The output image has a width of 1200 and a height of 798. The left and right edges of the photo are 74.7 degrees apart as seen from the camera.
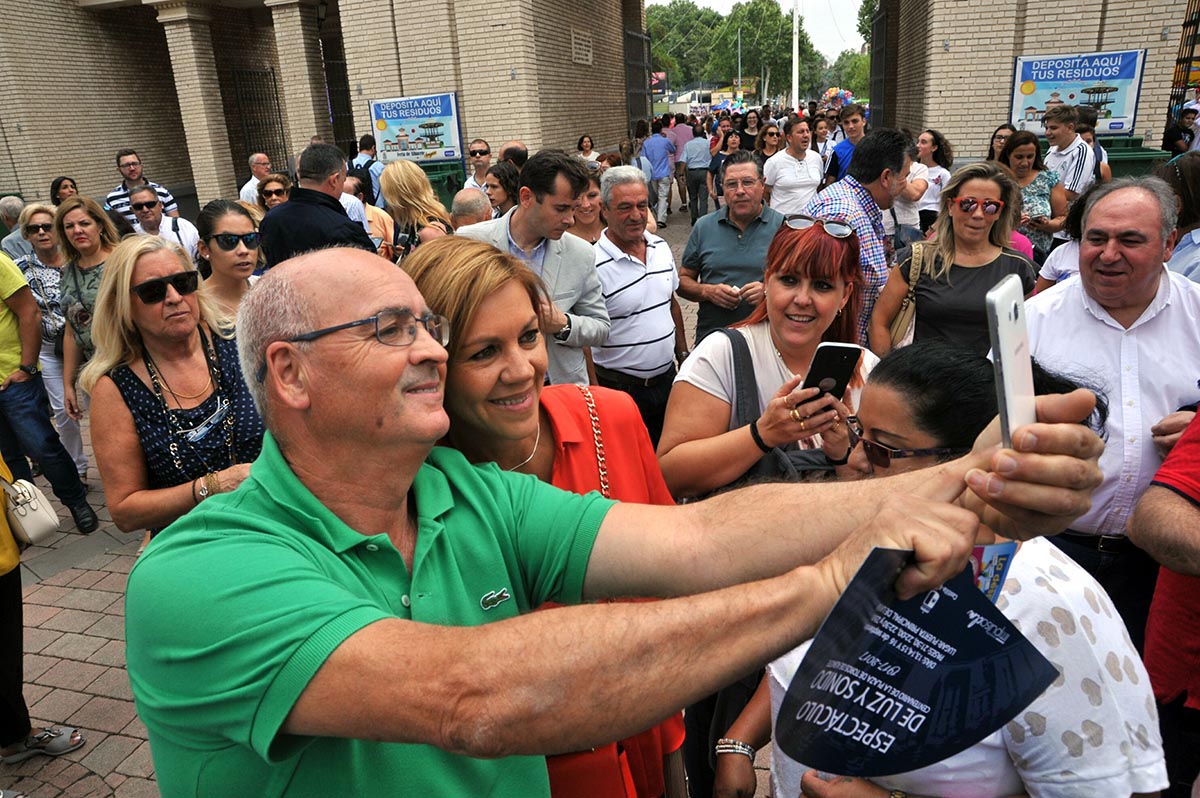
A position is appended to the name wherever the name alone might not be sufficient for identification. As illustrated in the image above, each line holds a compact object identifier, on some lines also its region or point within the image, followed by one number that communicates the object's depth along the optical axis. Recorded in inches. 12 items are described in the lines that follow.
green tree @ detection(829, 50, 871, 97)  3052.2
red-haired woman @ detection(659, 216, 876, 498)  107.4
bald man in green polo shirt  42.1
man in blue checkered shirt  192.4
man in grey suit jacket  166.9
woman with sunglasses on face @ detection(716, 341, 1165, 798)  57.8
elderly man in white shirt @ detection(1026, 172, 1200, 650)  107.3
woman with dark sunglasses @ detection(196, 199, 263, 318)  165.8
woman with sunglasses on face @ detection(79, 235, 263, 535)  112.0
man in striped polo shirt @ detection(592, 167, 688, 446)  185.0
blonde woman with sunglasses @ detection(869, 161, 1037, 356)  160.6
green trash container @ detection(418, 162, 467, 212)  524.1
